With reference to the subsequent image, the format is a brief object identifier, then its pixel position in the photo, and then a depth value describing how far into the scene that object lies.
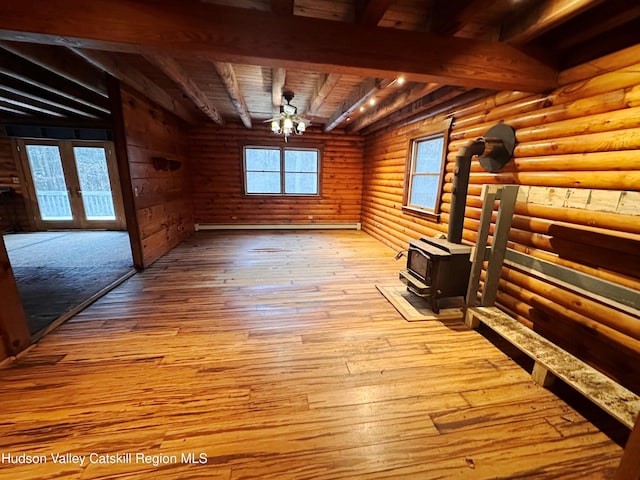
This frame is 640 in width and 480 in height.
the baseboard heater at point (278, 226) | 6.41
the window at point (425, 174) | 3.75
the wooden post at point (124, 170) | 3.09
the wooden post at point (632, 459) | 0.90
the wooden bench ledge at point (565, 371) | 1.33
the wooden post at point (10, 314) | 1.77
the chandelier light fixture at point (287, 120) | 3.73
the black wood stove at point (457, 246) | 2.45
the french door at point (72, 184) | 5.90
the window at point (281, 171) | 6.38
